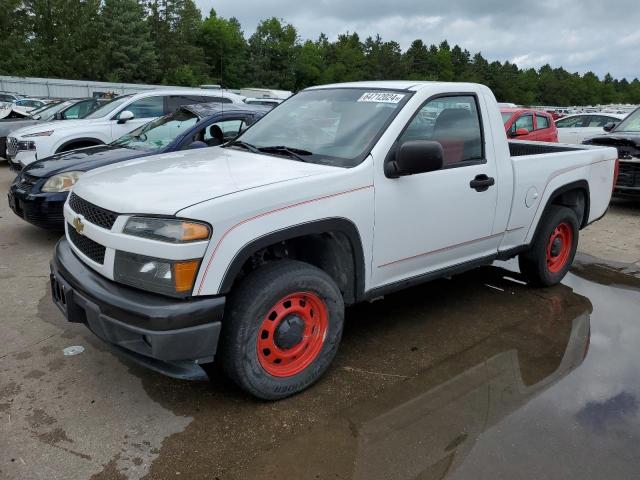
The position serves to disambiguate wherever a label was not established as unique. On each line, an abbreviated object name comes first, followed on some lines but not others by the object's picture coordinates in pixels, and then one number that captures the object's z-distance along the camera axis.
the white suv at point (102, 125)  8.70
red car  11.45
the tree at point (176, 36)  66.25
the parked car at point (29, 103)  23.56
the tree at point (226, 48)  71.19
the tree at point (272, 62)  74.50
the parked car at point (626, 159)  8.79
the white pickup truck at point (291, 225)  2.77
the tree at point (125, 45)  56.84
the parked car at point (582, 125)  14.63
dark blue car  5.89
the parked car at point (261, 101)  15.64
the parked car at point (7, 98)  26.22
